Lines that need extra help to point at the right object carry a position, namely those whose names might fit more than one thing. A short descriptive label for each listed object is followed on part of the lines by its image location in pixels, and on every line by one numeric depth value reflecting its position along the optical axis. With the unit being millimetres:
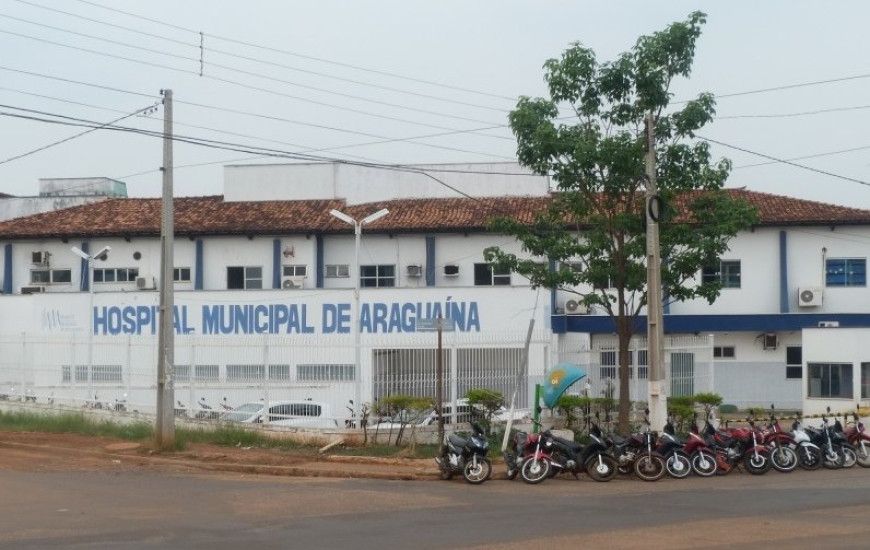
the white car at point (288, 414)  24359
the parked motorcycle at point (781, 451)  20453
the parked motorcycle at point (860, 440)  21781
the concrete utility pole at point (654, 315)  20984
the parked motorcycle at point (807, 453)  20859
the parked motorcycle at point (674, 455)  19469
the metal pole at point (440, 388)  21578
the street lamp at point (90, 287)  35859
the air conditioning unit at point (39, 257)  44375
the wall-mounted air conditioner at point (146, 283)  42125
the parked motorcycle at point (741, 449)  20188
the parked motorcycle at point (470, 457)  18594
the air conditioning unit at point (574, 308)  39000
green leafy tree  22266
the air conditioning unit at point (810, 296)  40562
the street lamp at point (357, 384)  23672
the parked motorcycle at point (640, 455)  19219
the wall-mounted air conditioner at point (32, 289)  44438
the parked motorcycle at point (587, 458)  19141
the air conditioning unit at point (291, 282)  41406
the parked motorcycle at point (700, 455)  19750
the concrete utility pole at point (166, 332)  22172
